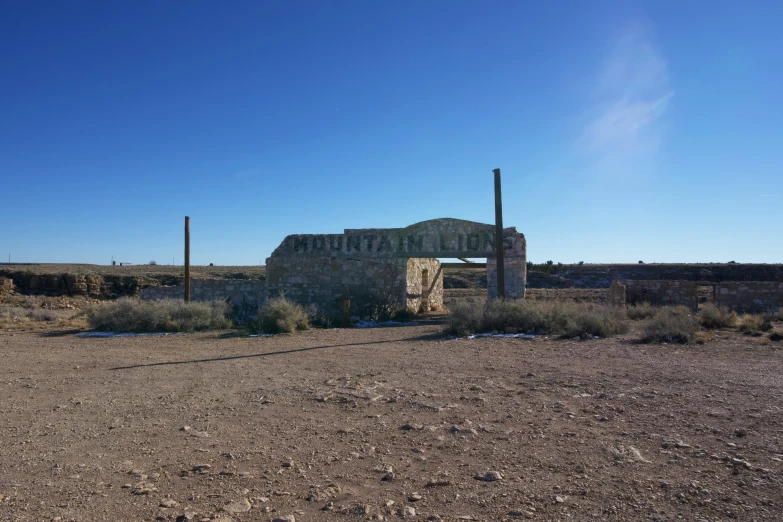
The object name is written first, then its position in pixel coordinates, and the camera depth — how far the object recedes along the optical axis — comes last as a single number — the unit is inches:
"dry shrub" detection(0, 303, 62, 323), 802.4
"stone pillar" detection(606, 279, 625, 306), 827.0
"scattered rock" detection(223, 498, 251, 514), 147.6
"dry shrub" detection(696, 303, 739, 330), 592.1
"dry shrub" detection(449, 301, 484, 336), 572.7
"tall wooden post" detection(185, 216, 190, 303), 774.5
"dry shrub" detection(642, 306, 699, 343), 483.8
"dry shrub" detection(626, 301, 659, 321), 721.3
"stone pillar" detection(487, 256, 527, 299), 831.1
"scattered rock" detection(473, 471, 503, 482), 167.0
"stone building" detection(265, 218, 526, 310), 817.5
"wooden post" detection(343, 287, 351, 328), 713.0
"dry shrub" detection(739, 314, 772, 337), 544.2
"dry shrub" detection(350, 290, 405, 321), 804.0
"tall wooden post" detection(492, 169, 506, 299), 653.3
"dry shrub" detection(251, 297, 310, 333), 622.8
